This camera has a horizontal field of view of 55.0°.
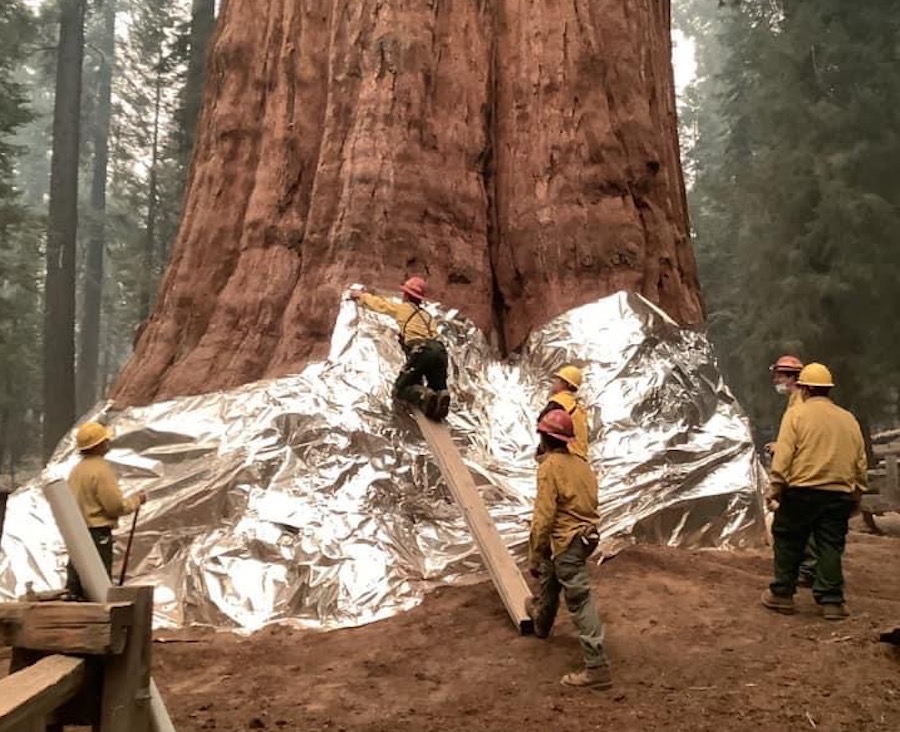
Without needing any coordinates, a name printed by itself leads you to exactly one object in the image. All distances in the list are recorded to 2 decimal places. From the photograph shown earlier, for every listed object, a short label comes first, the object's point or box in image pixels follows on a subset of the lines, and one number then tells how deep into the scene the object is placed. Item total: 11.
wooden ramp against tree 5.25
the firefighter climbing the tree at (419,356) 7.01
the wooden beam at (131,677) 2.39
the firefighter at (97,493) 5.52
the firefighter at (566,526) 4.51
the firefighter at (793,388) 6.11
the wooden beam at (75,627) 2.33
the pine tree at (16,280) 18.45
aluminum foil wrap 5.99
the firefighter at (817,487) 5.34
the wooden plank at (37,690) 1.91
